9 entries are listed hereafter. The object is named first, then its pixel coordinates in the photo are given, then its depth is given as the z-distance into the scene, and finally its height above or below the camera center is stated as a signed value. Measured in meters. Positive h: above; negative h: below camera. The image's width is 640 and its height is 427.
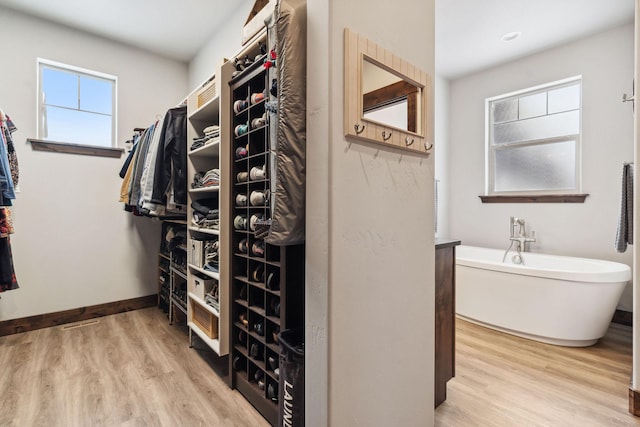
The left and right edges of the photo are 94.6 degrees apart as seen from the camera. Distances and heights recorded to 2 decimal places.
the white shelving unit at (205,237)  1.75 -0.20
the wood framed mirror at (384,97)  0.97 +0.44
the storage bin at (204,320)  1.91 -0.77
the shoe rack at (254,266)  1.34 -0.29
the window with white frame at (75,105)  2.71 +1.02
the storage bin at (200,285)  2.03 -0.53
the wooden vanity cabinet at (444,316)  1.56 -0.58
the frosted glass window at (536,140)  3.05 +0.78
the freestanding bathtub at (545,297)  2.19 -0.71
